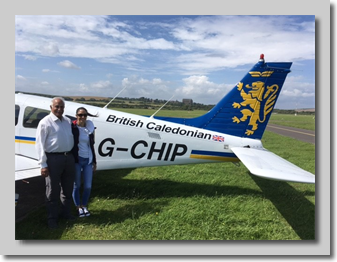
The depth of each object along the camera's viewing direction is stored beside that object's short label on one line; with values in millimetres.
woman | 3562
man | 3160
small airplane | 4430
